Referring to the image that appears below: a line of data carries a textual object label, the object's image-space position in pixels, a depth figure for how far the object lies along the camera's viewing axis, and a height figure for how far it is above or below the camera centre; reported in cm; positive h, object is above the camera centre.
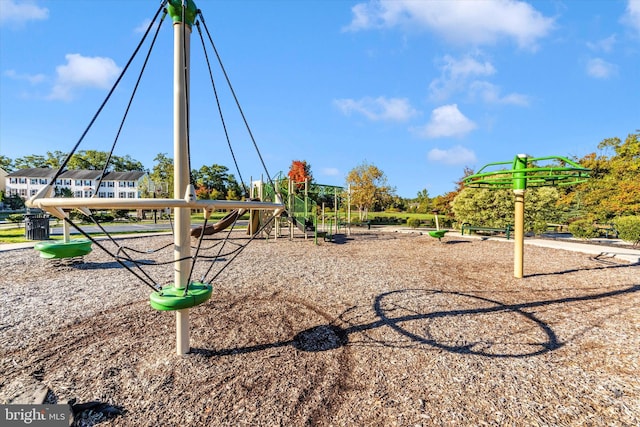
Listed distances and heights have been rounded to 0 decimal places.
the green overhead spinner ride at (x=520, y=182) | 713 +75
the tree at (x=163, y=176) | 4650 +528
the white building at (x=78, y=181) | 5944 +495
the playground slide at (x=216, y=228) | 1252 -93
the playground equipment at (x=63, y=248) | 612 -91
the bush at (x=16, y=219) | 2051 -101
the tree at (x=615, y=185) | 1783 +184
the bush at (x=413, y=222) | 2650 -120
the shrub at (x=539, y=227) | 1622 -88
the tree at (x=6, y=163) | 7069 +994
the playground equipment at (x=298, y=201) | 1526 +37
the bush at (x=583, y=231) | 1571 -107
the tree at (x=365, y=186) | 3338 +261
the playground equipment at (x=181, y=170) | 305 +41
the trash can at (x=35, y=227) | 1355 -103
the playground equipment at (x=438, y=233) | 1391 -111
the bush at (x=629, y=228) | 1297 -73
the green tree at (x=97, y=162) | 7006 +1084
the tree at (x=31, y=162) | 7444 +1094
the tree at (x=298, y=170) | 4643 +617
